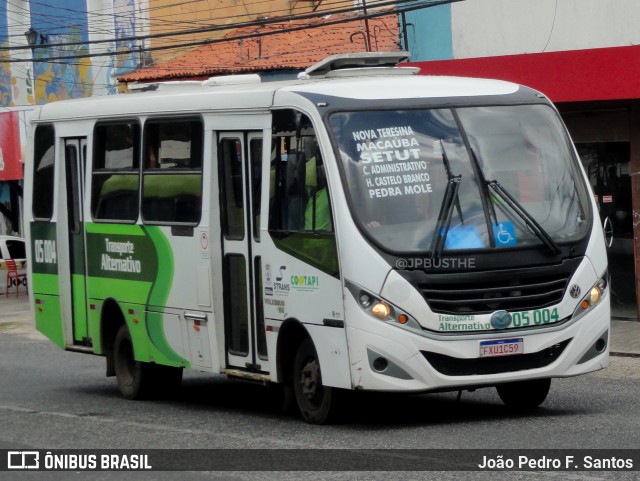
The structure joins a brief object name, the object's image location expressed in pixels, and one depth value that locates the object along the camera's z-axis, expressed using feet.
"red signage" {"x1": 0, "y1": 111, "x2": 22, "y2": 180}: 124.06
